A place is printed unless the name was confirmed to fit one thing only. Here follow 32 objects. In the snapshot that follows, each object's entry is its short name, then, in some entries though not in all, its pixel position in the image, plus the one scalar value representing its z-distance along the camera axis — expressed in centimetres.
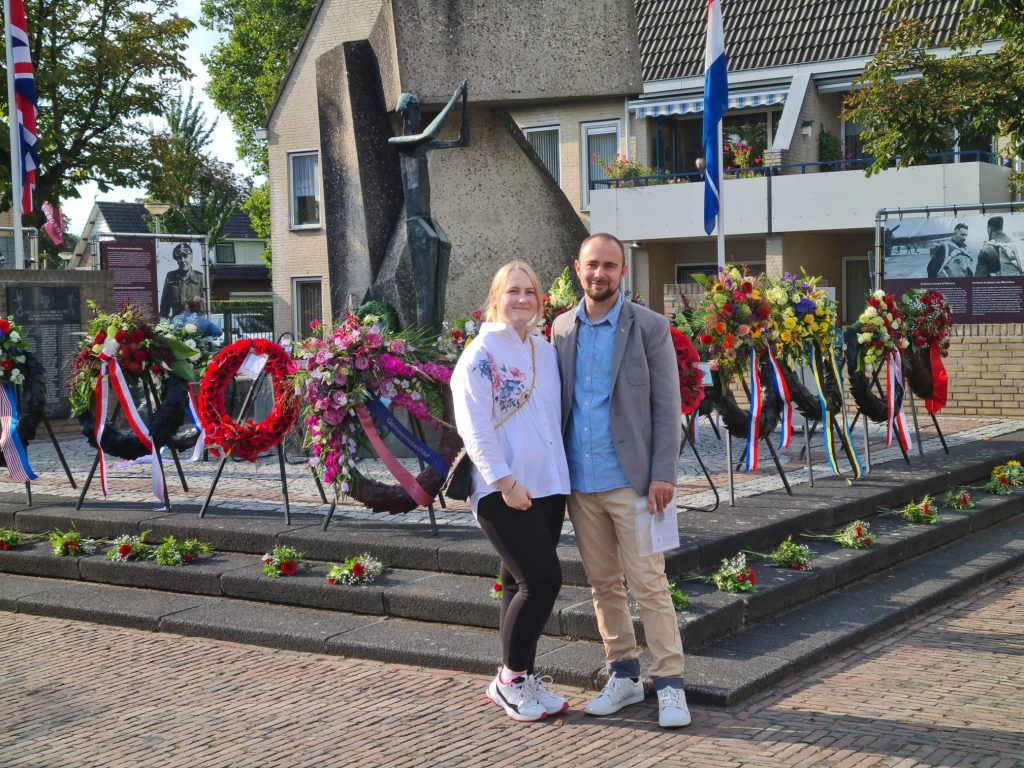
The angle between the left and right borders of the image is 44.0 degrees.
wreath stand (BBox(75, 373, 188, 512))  956
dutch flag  1435
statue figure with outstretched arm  1185
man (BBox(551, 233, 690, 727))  533
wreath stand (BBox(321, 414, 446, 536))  812
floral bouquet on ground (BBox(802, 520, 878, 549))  831
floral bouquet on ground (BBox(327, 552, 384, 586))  755
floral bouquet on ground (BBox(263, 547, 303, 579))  784
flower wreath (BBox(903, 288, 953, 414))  1158
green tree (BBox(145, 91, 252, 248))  5316
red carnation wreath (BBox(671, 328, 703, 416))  886
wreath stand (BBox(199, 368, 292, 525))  871
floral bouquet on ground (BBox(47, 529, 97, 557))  888
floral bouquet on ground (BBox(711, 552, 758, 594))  700
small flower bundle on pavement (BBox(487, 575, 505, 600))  694
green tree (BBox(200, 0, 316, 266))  4381
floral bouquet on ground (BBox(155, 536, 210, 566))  834
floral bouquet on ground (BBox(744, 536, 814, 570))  764
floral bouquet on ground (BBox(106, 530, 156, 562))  853
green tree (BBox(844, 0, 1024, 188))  1361
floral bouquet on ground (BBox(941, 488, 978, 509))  1004
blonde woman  523
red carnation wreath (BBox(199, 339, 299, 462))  884
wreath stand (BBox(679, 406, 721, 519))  873
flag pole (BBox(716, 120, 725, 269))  1416
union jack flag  1672
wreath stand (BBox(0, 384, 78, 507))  1021
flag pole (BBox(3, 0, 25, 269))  1656
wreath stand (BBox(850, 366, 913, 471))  1079
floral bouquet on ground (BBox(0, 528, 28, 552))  930
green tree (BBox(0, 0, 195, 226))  2430
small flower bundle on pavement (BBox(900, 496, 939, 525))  930
